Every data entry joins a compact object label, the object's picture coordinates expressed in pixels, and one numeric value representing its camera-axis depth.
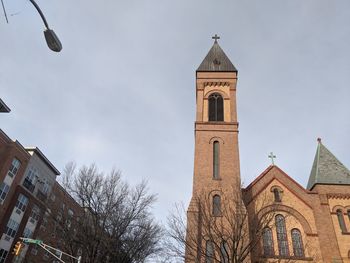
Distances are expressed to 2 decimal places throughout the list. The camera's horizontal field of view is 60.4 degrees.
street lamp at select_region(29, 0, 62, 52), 6.82
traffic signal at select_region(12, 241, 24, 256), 15.31
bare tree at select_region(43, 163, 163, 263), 21.27
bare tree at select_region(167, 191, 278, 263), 15.91
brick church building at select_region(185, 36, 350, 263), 18.19
